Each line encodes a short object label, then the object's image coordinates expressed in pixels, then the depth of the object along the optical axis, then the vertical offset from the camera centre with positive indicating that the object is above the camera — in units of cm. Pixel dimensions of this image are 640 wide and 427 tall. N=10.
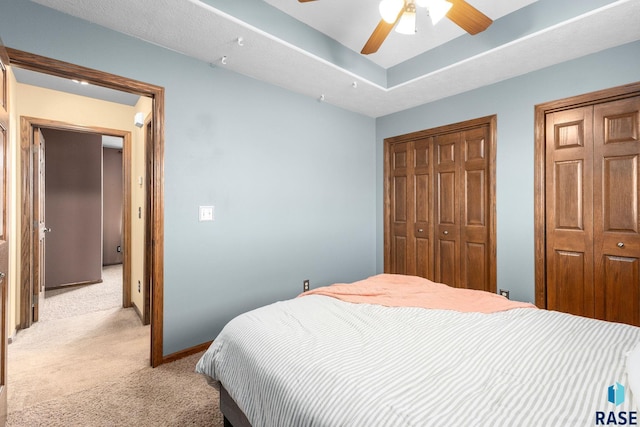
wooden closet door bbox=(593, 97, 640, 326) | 233 +3
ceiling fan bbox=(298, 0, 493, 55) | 170 +116
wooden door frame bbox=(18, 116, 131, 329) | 297 +3
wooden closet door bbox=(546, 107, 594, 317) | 253 +2
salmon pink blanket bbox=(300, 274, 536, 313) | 178 -52
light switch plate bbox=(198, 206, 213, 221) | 255 +2
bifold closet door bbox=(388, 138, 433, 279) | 359 +7
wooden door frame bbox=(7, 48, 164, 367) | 231 -3
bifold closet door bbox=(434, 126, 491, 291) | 314 +5
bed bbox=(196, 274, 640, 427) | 86 -54
